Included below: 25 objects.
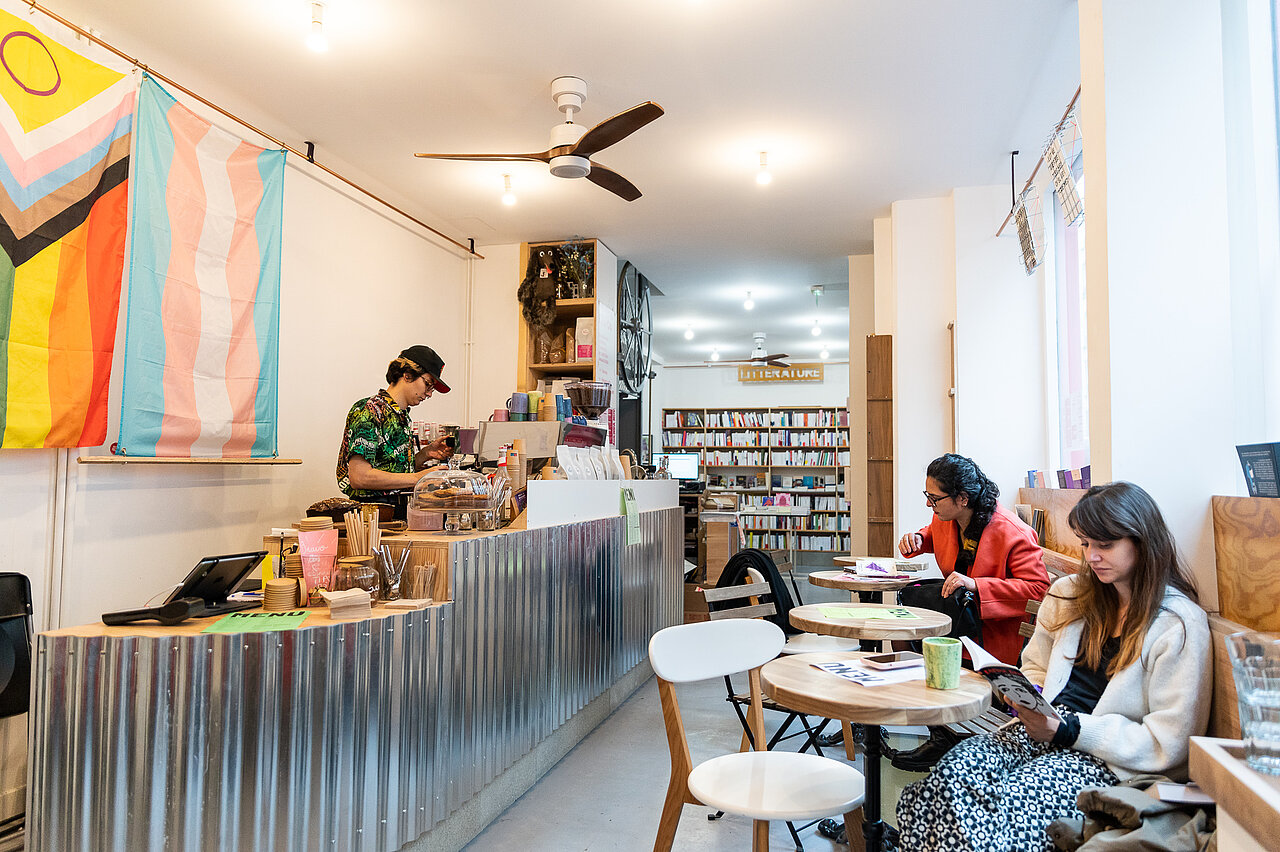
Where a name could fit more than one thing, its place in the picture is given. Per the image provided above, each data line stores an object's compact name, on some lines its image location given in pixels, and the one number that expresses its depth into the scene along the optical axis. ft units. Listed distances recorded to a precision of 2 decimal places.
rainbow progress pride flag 9.43
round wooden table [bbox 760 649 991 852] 6.07
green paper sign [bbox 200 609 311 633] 7.13
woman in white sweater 6.04
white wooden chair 6.47
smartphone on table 7.41
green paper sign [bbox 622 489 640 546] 15.75
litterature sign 43.50
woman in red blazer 10.61
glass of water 3.73
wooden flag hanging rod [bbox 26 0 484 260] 10.37
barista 11.53
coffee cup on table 6.60
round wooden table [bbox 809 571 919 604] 11.91
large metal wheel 24.53
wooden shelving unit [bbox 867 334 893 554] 19.72
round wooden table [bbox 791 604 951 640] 8.65
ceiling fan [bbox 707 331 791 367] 36.96
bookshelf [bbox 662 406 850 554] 41.19
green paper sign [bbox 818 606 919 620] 9.43
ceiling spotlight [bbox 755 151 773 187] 16.13
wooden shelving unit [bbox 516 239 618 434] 22.16
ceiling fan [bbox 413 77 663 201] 12.36
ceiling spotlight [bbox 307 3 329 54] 10.82
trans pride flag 11.14
